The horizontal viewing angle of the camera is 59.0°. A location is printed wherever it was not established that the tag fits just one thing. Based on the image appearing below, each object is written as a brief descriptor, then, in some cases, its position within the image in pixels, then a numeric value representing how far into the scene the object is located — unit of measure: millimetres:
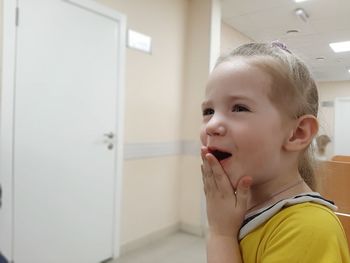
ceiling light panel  5149
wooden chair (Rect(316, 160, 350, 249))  1798
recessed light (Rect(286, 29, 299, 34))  4477
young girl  578
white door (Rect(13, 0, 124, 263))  2020
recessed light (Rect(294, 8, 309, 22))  3696
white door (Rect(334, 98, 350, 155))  8641
